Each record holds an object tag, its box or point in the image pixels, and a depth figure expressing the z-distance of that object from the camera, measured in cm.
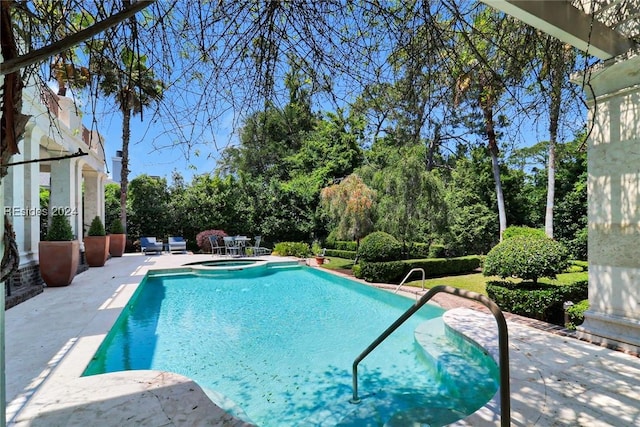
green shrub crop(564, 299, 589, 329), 622
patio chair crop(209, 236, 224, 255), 2000
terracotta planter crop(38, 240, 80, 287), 848
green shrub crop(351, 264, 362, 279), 1285
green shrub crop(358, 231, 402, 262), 1249
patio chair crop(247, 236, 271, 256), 2030
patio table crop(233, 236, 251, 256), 1899
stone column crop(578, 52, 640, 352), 463
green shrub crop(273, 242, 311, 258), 1974
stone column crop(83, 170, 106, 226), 1617
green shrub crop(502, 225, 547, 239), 1519
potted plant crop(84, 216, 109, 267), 1262
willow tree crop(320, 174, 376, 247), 1510
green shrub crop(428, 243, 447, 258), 1758
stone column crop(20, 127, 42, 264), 839
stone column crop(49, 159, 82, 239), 1134
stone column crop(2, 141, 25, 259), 745
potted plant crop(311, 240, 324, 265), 1705
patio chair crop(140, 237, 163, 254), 1958
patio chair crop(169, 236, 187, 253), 2010
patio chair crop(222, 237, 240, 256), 1891
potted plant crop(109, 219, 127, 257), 1633
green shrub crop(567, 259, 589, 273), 1302
